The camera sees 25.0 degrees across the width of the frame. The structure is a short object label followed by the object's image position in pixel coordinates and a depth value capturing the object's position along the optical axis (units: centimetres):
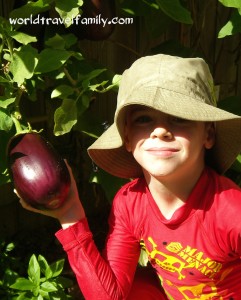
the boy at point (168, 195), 106
